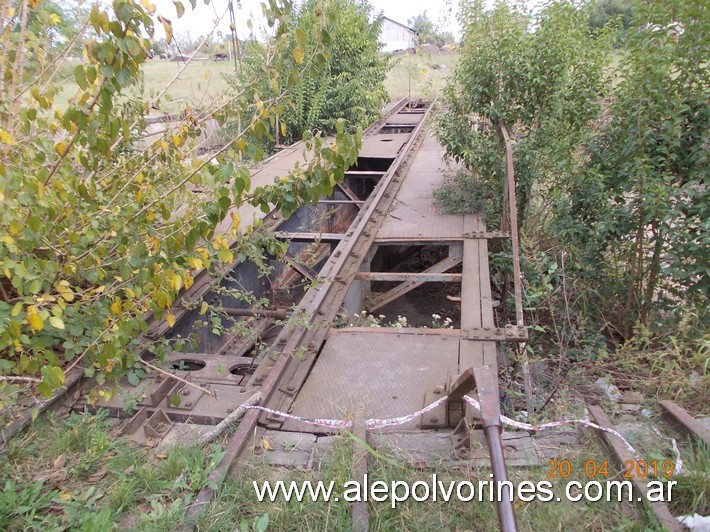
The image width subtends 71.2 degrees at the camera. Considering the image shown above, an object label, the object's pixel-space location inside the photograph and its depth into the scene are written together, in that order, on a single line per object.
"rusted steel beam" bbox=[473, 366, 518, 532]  1.50
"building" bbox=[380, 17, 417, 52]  55.22
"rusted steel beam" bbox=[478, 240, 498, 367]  3.18
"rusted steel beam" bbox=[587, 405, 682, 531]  1.91
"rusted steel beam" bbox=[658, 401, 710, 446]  2.40
